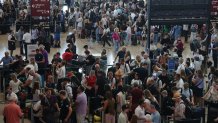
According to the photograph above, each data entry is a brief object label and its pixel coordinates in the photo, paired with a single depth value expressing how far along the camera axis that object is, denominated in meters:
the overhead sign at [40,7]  23.30
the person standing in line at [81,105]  14.49
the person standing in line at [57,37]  28.36
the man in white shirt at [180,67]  18.58
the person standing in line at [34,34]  25.92
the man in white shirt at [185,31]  31.36
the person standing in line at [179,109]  14.18
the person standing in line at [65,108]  14.10
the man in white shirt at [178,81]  16.36
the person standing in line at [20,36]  26.11
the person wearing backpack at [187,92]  15.59
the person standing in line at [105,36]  29.23
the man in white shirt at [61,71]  17.90
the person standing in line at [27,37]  24.85
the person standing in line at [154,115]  13.26
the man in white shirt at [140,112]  13.50
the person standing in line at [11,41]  25.41
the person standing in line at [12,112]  13.58
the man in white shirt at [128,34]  29.16
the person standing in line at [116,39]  27.50
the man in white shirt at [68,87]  15.25
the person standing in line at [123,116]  13.30
